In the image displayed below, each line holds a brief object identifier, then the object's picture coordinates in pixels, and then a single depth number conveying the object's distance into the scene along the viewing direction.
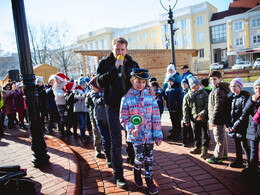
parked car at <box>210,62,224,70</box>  40.10
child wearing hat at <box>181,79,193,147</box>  4.84
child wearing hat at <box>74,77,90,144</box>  5.75
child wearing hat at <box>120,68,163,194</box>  2.80
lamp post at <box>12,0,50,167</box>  3.53
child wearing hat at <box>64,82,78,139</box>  6.07
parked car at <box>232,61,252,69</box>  35.88
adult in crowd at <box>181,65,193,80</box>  6.57
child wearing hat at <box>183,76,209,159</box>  4.05
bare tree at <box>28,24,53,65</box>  32.71
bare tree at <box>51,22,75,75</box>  32.50
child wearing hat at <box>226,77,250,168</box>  3.39
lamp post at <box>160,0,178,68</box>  7.71
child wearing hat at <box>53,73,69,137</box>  6.36
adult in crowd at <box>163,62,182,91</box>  5.92
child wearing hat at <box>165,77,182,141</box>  5.29
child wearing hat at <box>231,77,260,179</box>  3.12
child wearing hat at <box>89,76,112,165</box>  3.78
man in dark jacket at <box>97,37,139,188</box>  2.98
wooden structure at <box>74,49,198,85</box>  11.94
